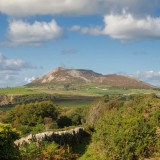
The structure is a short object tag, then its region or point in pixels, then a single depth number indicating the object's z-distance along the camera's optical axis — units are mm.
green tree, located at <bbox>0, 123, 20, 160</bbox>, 37719
